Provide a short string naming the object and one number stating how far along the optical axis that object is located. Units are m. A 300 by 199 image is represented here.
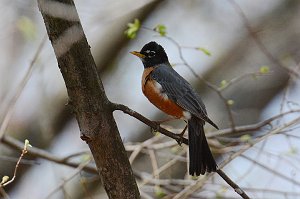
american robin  6.28
